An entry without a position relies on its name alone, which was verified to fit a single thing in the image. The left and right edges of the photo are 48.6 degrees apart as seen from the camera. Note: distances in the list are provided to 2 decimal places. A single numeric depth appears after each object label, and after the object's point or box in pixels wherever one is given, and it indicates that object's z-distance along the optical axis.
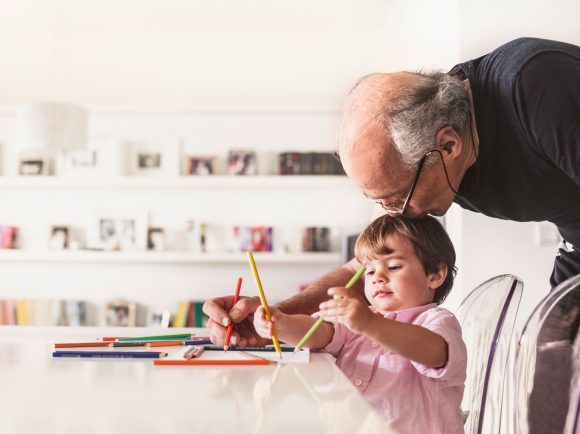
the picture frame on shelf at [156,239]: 4.95
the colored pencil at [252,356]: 1.01
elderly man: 1.18
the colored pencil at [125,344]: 1.16
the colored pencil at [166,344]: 1.19
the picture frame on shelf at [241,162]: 5.01
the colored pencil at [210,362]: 0.96
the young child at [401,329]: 1.07
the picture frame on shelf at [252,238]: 4.94
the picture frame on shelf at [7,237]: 4.95
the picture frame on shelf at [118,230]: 4.97
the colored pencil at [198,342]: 1.26
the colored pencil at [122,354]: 1.04
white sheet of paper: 1.03
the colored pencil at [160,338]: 1.23
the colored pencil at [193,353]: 1.02
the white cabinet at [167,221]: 5.01
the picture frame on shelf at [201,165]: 5.01
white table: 0.56
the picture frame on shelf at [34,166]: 5.03
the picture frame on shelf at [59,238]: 4.96
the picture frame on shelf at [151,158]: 5.03
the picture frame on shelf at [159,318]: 4.76
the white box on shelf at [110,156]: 4.97
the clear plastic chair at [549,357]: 0.82
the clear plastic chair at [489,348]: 1.10
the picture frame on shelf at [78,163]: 5.03
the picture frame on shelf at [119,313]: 4.86
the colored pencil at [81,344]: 1.12
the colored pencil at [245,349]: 1.16
